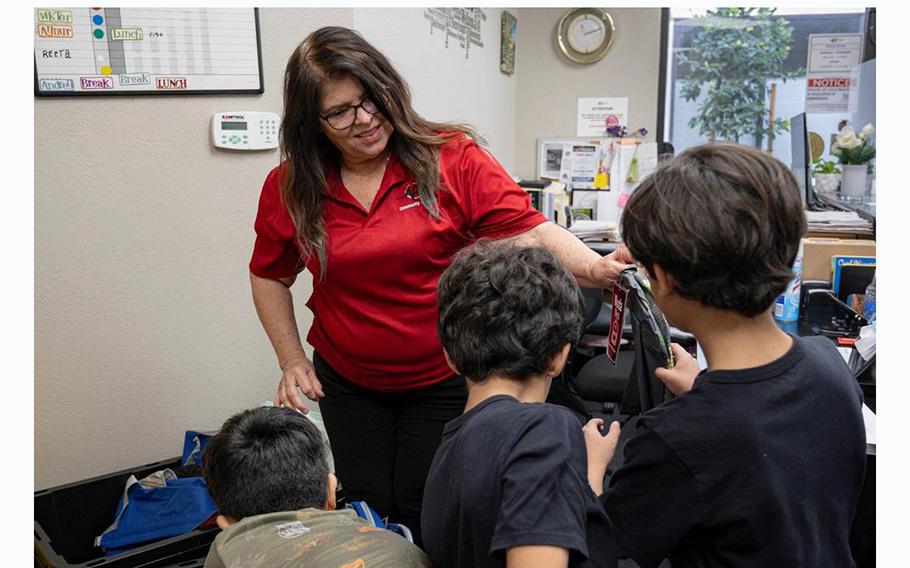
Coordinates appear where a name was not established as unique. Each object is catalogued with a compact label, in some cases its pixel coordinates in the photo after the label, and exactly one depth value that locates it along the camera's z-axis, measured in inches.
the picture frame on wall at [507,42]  161.9
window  173.5
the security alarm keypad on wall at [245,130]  86.4
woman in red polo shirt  59.6
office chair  54.2
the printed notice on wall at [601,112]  174.6
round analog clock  171.3
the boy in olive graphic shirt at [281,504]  41.6
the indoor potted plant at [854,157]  133.2
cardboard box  98.5
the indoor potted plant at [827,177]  143.6
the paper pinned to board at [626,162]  169.9
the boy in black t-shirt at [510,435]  34.7
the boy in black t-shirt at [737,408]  35.1
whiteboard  77.3
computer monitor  127.9
